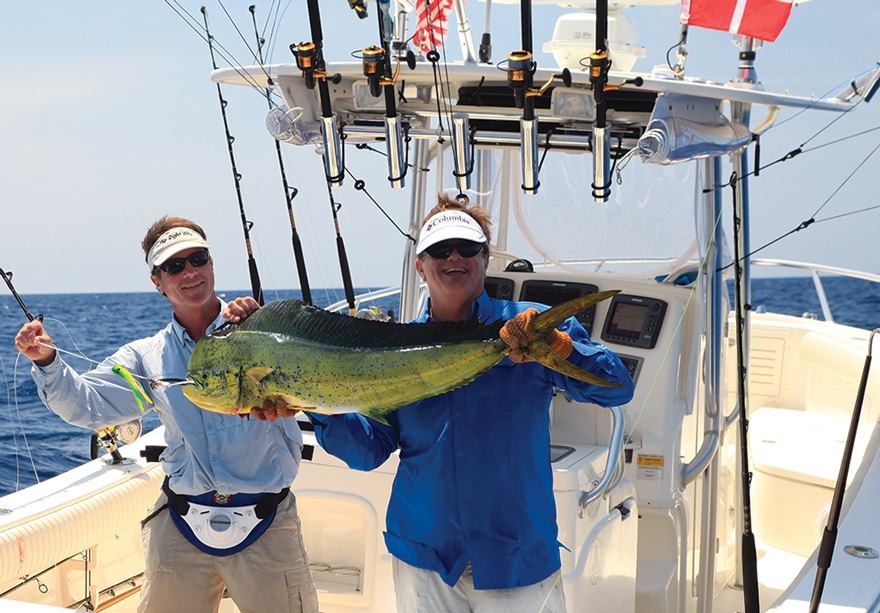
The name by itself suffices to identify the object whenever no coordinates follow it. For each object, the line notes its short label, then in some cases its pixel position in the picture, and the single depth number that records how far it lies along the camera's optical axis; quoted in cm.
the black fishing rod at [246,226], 424
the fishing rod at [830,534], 312
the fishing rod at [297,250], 437
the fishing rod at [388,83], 349
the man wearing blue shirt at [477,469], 249
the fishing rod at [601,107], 343
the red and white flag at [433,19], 409
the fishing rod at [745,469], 346
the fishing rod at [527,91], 335
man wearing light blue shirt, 302
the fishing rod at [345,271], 469
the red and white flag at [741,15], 394
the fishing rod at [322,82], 353
